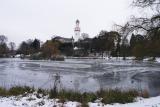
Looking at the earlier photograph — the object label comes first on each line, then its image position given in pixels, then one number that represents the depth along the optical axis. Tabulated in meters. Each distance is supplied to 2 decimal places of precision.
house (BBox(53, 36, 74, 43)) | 80.32
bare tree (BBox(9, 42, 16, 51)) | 80.02
